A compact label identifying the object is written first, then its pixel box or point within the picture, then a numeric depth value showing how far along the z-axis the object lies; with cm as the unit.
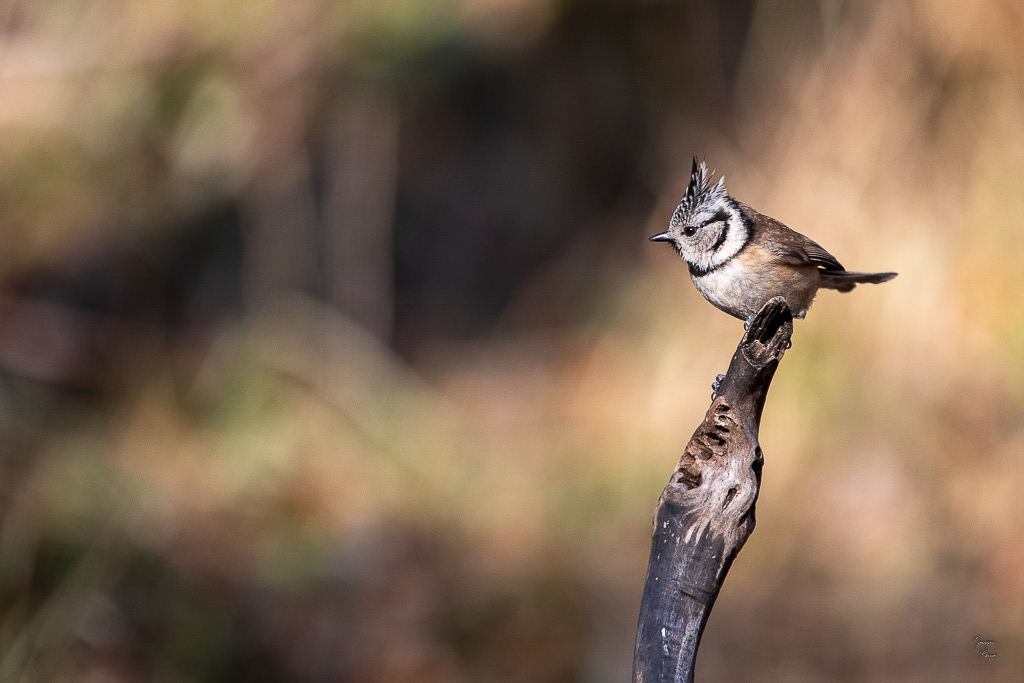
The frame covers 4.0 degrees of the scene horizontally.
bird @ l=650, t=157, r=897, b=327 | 644
